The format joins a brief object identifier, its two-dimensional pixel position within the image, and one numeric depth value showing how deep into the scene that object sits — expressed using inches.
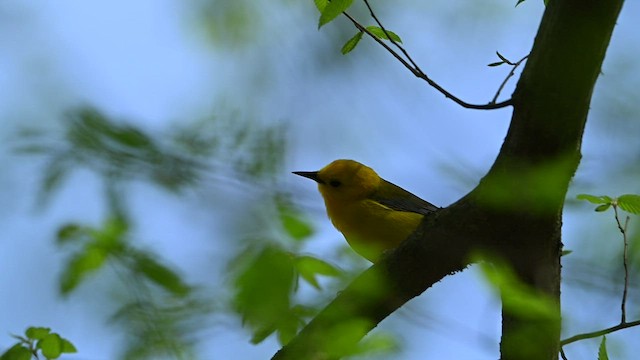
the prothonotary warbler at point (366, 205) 440.8
